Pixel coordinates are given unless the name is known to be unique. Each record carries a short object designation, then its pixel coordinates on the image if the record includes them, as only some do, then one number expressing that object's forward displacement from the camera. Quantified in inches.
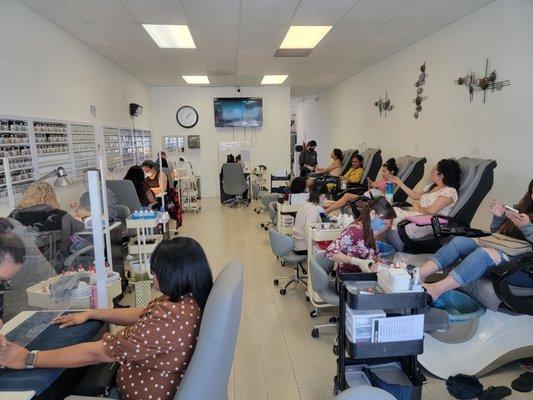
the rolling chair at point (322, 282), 93.1
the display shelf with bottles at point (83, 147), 170.6
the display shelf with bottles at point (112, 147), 214.2
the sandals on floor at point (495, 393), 78.1
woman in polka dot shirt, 47.3
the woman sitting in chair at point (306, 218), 128.5
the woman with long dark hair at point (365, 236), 95.6
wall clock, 347.6
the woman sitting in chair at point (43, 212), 99.7
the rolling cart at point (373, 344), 63.6
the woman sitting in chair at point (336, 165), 287.3
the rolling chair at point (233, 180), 293.1
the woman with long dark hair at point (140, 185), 186.2
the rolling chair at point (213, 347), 42.6
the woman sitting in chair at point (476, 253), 87.3
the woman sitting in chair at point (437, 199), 128.7
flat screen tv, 347.3
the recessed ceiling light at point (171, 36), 165.6
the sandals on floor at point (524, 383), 81.6
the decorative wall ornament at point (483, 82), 138.4
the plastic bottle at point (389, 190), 182.9
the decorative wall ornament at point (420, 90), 191.5
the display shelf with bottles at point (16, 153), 116.6
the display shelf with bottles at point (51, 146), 137.7
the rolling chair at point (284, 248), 125.9
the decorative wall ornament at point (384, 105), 233.3
